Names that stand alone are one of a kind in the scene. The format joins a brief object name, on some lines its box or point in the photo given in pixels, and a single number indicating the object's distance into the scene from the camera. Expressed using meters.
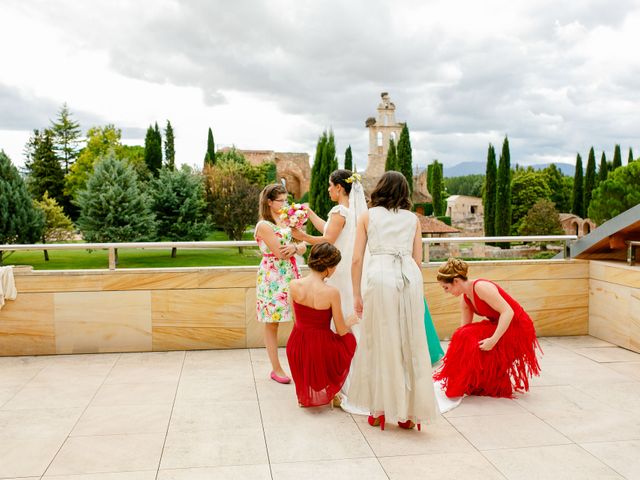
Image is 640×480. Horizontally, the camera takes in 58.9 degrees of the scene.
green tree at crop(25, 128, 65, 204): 43.97
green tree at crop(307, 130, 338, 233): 30.50
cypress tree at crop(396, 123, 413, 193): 42.59
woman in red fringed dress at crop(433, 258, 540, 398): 4.49
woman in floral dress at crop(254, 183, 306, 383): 4.79
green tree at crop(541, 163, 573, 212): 60.59
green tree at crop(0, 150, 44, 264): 22.70
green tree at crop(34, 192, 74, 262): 27.88
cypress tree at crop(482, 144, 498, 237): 39.81
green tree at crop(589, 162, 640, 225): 37.38
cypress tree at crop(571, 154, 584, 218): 46.38
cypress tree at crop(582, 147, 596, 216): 44.69
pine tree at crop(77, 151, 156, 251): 25.80
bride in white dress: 4.51
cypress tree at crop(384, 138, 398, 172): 43.03
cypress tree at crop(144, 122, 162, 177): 43.72
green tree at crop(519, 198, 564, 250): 44.16
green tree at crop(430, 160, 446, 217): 55.38
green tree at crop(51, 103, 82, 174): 51.19
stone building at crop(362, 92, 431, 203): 66.56
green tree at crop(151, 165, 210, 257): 28.39
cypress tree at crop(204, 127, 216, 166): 49.67
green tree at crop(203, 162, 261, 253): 30.62
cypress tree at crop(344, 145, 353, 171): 43.59
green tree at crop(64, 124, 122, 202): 43.16
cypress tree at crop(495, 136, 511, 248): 38.91
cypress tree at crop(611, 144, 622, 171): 45.56
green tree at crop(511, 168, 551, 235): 56.50
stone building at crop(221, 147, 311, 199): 59.91
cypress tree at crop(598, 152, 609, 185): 44.16
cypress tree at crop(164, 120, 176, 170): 49.66
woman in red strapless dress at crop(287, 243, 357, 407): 4.09
